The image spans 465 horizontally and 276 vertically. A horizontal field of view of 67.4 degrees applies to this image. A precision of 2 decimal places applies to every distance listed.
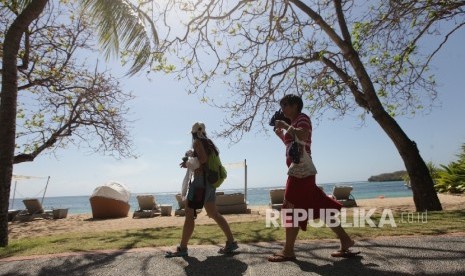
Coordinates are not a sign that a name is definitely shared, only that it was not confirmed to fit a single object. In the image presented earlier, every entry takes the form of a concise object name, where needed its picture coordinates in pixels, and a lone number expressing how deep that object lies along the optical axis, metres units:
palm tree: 6.41
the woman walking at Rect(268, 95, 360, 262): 3.67
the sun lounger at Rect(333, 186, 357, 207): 16.23
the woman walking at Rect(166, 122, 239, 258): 4.33
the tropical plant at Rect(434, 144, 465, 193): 16.47
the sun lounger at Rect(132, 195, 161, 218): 17.63
